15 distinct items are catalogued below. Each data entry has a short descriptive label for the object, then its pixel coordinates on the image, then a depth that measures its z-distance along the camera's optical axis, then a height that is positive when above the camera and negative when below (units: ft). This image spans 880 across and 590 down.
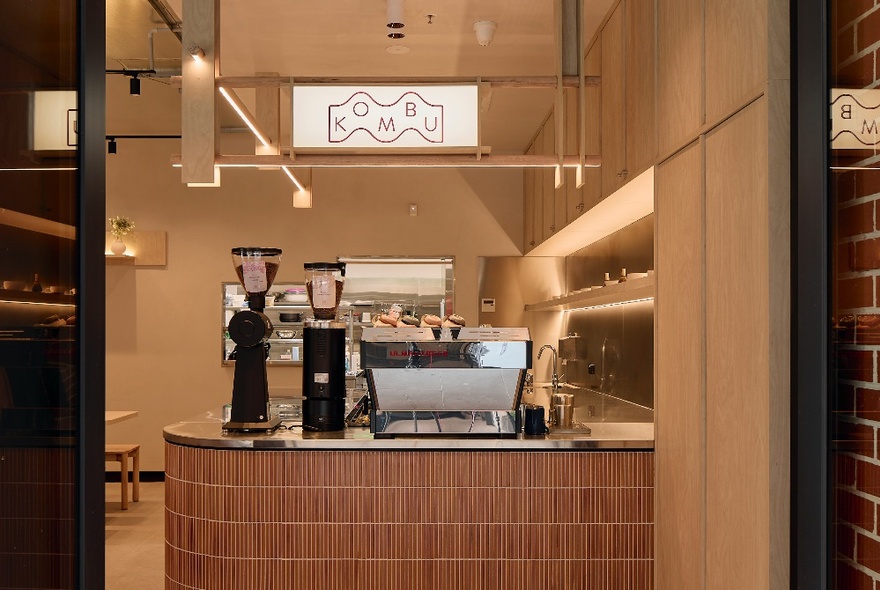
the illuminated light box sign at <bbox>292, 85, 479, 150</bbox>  11.37 +2.61
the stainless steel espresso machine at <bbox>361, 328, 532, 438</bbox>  11.30 -0.93
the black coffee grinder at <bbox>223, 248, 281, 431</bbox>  11.89 -0.46
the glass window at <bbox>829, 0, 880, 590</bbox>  5.54 +0.13
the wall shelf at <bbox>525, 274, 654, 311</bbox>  13.14 +0.29
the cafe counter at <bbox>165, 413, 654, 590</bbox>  11.14 -2.64
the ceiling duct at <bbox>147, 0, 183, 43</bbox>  15.14 +5.44
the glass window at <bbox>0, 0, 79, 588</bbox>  3.46 +0.07
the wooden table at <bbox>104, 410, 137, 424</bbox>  21.44 -2.79
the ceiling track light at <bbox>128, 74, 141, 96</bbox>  17.37 +4.62
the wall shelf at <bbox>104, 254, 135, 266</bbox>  26.50 +1.58
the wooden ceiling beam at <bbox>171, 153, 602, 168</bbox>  12.14 +2.17
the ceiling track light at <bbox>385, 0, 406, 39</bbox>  13.98 +4.91
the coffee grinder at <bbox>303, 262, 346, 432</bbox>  12.01 -0.91
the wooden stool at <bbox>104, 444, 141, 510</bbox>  22.44 -4.04
